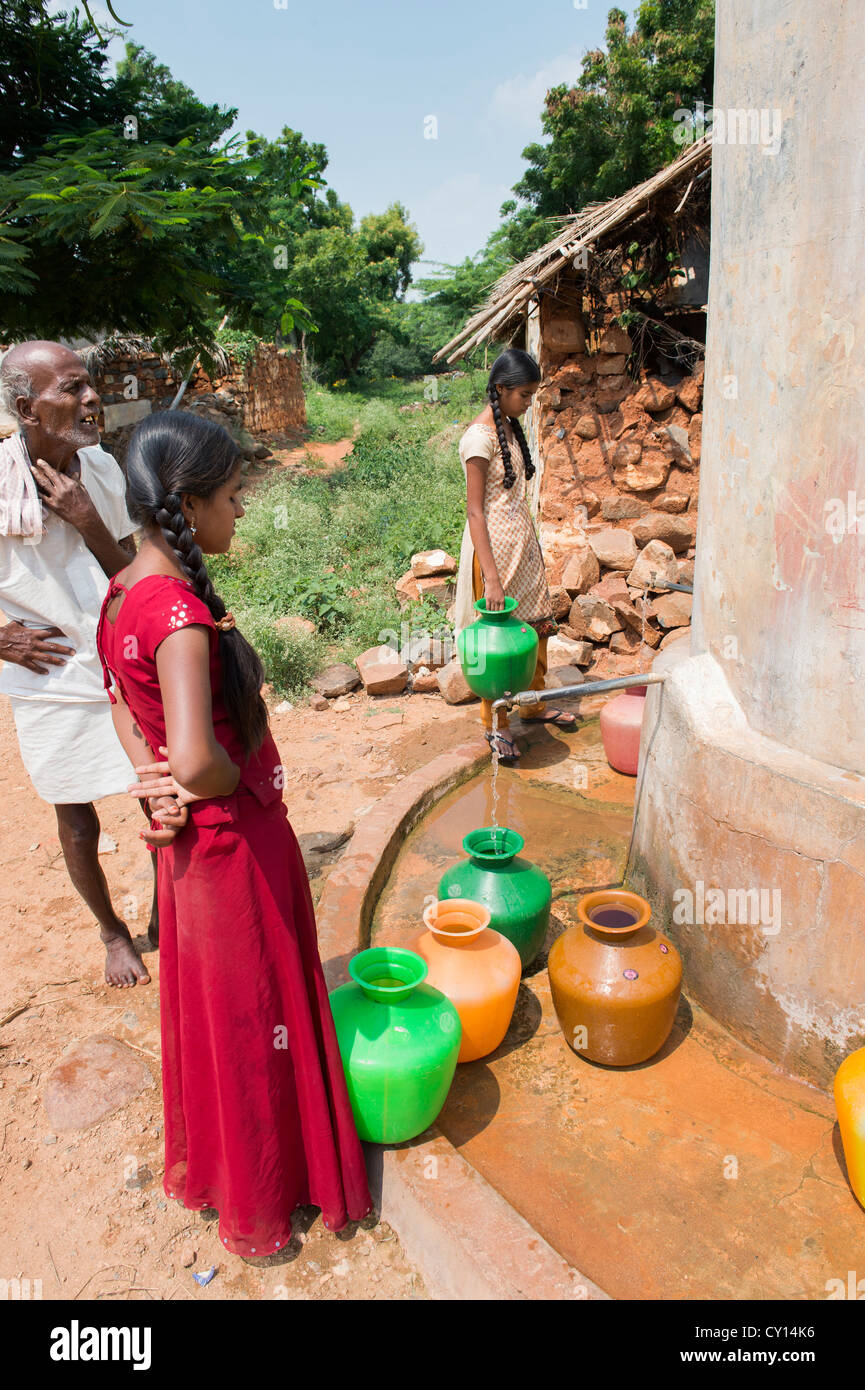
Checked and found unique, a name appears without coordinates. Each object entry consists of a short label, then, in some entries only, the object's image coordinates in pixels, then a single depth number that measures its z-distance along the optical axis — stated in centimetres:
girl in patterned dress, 380
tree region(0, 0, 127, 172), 688
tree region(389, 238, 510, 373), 2372
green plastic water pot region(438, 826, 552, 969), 266
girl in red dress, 160
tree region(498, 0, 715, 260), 1567
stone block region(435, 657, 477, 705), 518
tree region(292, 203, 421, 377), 2267
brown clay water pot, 231
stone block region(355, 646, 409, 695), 544
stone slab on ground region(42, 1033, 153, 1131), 240
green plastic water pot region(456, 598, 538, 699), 382
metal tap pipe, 267
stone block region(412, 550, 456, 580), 725
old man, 242
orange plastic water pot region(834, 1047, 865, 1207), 191
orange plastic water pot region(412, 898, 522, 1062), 230
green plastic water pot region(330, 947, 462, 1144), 199
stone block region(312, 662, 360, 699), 555
